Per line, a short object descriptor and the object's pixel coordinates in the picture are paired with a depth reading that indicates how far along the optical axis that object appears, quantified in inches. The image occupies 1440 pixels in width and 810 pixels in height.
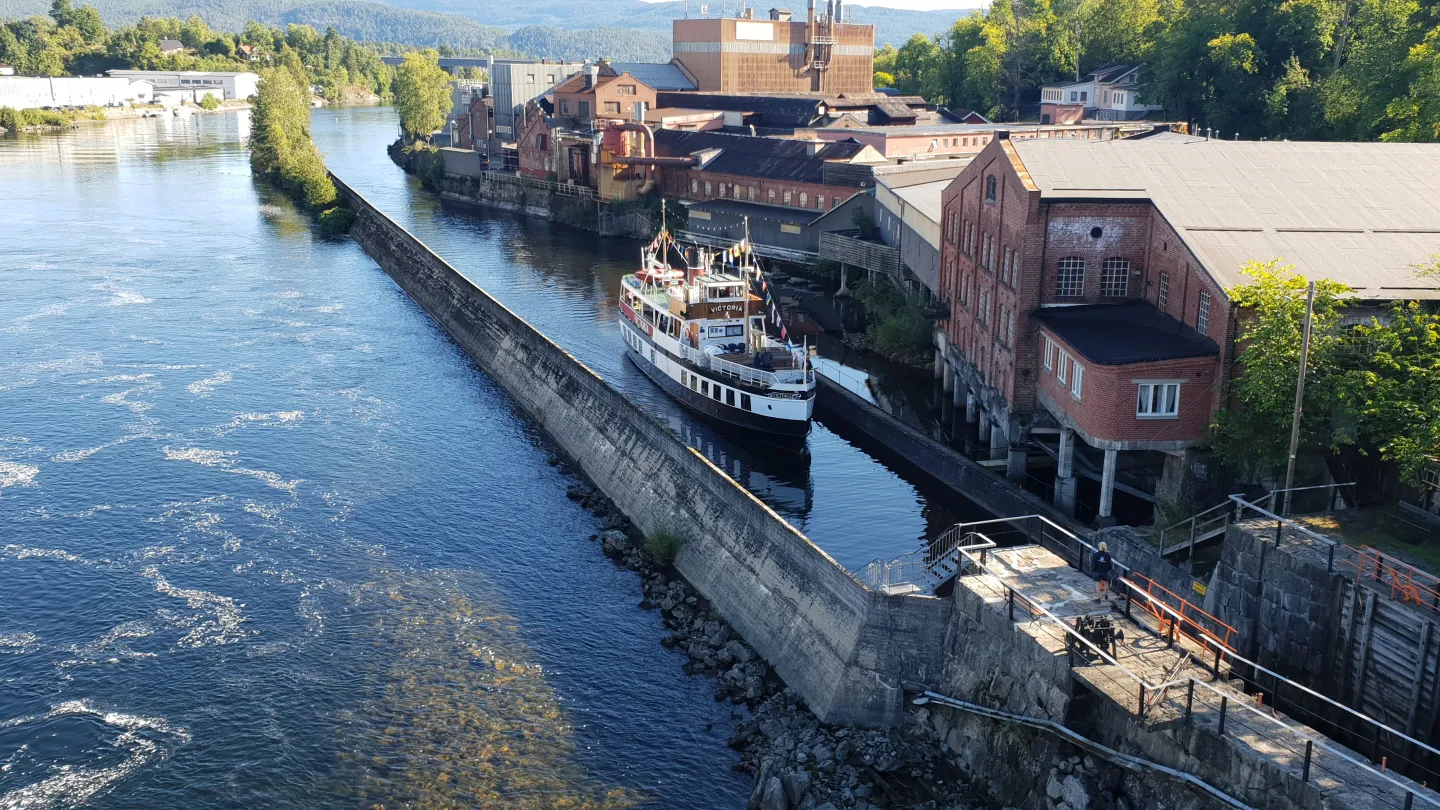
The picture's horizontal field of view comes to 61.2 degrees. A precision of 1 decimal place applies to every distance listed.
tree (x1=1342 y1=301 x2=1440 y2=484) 1411.2
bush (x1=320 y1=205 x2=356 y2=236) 5300.2
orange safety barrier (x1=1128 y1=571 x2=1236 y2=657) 1291.8
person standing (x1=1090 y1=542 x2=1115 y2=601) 1416.1
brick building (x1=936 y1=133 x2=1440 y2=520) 1784.0
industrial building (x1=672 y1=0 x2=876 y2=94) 7406.5
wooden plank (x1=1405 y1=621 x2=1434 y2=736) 1184.8
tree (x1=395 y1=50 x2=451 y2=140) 7731.3
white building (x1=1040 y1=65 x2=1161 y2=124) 6097.4
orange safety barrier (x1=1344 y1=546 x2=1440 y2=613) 1218.0
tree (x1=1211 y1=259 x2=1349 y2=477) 1574.8
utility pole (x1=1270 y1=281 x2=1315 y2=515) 1467.8
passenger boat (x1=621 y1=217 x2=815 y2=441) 2561.5
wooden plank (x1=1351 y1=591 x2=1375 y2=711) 1249.4
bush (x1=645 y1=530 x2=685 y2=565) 1987.0
